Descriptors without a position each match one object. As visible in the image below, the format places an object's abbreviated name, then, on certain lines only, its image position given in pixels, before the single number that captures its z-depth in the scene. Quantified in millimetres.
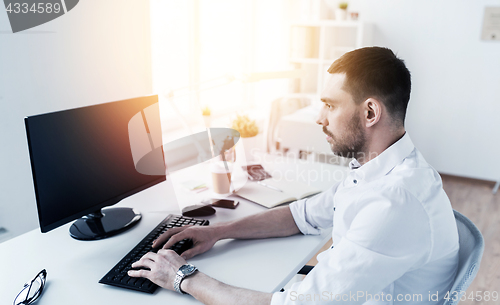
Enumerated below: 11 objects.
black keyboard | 979
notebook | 1514
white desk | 962
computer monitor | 1086
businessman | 869
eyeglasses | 914
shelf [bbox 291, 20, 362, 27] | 3547
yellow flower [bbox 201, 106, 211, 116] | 1809
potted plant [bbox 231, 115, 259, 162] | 1787
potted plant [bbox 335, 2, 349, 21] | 3717
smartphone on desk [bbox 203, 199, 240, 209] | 1470
